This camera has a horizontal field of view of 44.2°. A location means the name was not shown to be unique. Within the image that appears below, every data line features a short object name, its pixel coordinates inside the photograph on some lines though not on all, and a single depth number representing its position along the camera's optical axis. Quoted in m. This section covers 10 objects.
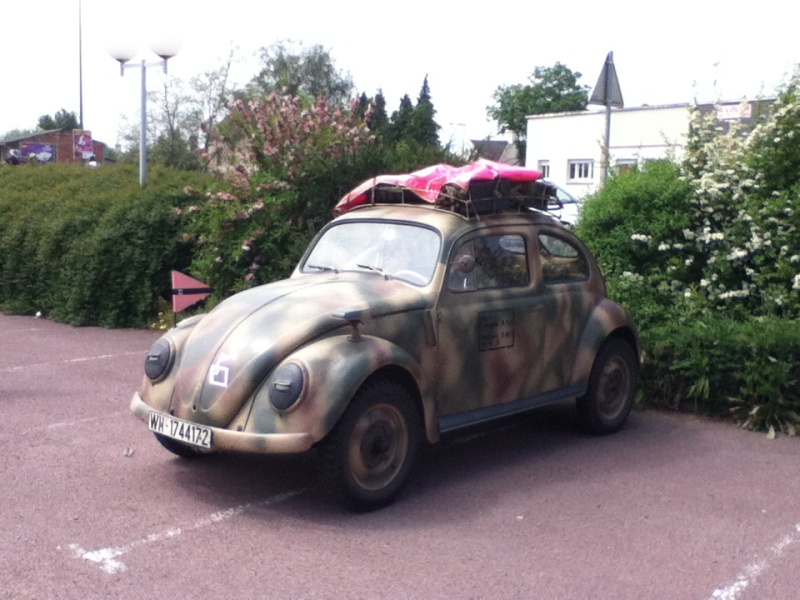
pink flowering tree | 11.27
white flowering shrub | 7.97
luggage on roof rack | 6.90
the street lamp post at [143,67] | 14.81
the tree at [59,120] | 87.56
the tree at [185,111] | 41.41
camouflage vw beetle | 5.60
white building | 38.22
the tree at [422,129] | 14.16
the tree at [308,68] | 52.94
